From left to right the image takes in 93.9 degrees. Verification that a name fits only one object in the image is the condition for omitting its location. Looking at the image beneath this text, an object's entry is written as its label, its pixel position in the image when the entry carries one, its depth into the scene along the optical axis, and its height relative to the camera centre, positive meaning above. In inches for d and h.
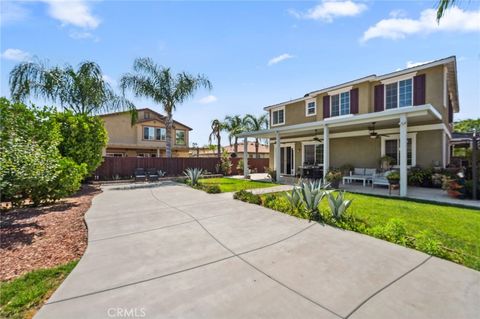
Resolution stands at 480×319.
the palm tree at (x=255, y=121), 1063.6 +169.1
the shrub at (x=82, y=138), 400.5 +38.7
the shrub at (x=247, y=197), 284.8 -54.2
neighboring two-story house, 957.2 +103.0
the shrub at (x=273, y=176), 540.4 -47.0
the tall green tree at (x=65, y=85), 473.4 +163.3
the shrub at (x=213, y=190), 372.1 -55.0
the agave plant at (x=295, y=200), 243.4 -47.6
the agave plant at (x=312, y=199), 218.7 -42.6
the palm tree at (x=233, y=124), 1060.5 +158.0
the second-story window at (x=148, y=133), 1036.0 +115.2
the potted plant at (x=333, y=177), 413.1 -38.6
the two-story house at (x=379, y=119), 414.0 +64.2
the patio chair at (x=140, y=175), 620.7 -48.2
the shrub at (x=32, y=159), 215.9 -1.0
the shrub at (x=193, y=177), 457.3 -40.8
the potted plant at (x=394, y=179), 368.2 -38.7
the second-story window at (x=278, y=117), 717.0 +130.3
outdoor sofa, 462.0 -42.2
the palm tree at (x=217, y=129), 1079.6 +136.2
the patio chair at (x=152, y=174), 621.5 -47.2
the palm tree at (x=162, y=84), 644.7 +218.0
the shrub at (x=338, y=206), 205.8 -46.1
